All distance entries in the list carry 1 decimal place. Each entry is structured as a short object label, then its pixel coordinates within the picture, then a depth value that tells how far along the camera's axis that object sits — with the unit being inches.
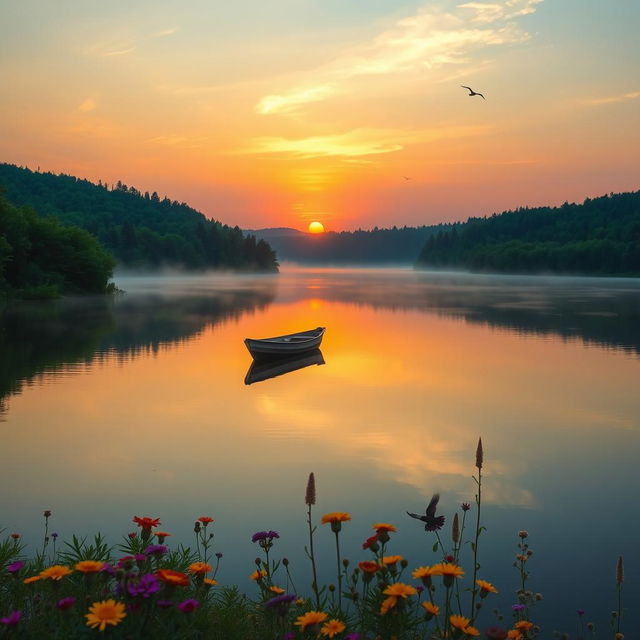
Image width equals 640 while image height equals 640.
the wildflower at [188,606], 193.5
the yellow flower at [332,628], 207.3
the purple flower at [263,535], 262.2
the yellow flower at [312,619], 200.2
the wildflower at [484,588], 224.4
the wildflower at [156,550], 233.7
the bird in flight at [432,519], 278.3
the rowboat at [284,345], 1323.0
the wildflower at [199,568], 229.6
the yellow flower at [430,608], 200.8
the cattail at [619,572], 215.0
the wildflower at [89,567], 202.4
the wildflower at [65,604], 186.9
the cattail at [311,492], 217.0
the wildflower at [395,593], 205.1
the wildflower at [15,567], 228.9
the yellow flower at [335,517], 229.1
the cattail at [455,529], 222.8
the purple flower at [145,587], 194.4
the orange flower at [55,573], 207.0
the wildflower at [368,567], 213.3
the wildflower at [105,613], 182.9
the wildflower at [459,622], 200.4
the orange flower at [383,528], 234.7
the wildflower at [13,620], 189.3
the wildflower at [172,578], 196.1
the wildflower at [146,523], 248.2
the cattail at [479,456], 226.4
